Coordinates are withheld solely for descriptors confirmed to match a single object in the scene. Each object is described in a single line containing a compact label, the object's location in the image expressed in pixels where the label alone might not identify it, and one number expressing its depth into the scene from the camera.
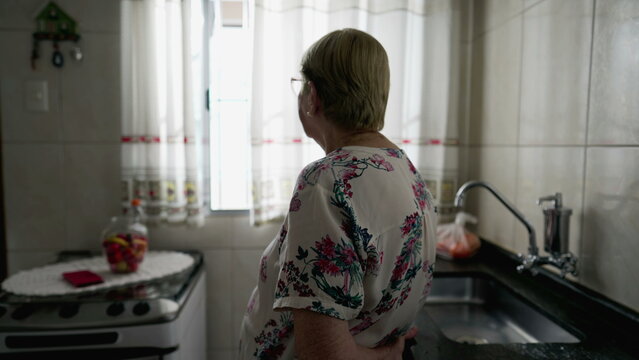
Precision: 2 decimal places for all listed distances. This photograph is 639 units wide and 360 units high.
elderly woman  0.66
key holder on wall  1.69
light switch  1.71
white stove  1.20
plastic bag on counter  1.58
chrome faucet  1.16
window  1.73
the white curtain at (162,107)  1.68
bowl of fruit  1.47
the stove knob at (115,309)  1.23
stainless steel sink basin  1.20
